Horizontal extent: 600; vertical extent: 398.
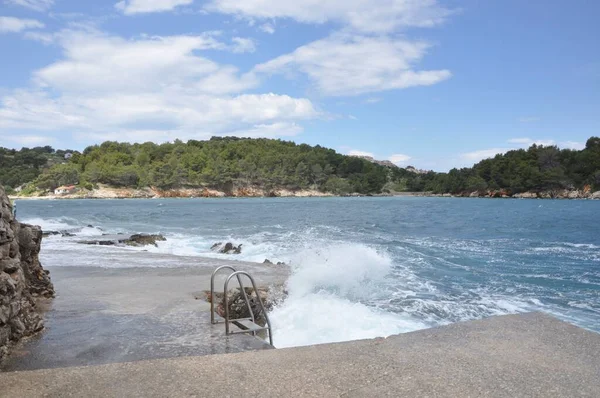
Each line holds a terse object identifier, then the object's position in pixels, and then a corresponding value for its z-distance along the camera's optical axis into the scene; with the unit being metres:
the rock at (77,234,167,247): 20.33
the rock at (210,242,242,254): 18.94
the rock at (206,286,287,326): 7.81
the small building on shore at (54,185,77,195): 127.31
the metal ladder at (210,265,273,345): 5.97
